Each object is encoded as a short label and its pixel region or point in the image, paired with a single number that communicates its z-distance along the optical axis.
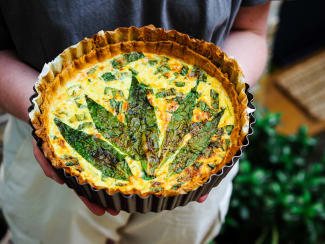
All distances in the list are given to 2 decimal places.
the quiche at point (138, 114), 0.40
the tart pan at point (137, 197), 0.36
